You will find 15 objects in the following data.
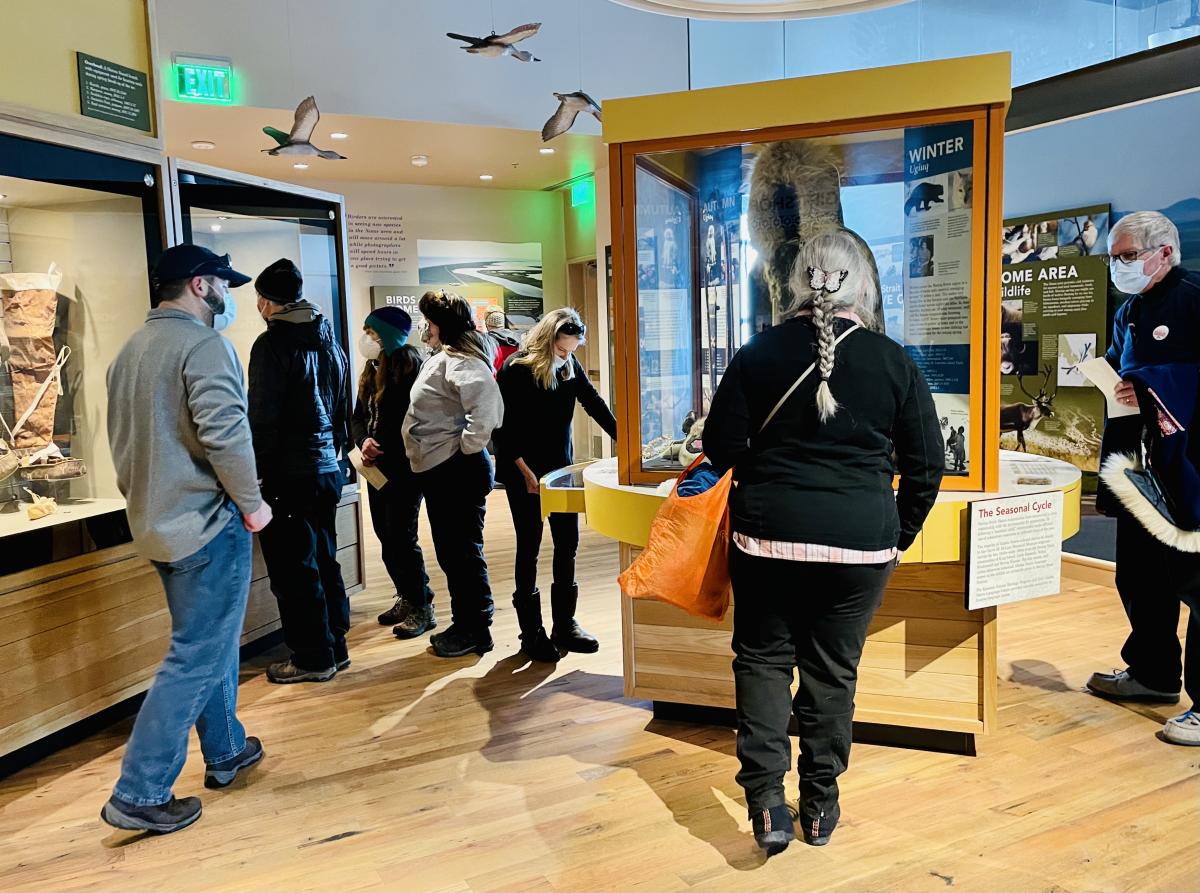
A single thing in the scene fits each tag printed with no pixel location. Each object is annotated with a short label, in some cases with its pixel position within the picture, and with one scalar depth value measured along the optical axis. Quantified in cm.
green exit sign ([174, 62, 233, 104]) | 595
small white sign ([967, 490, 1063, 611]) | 259
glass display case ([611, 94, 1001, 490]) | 265
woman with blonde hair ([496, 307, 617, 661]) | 372
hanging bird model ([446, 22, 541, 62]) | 604
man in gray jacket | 246
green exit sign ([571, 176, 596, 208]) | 944
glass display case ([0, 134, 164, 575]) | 304
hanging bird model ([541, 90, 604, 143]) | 665
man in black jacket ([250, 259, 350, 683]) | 350
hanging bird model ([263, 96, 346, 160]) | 614
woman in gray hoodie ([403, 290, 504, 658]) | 366
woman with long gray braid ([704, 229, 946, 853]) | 214
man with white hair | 301
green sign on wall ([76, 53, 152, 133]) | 310
